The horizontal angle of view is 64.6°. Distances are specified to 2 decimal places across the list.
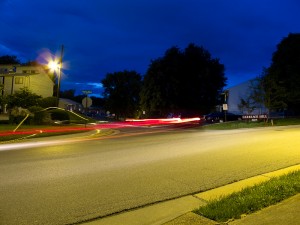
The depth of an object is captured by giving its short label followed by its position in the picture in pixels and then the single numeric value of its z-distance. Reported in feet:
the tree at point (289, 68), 105.04
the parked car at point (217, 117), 103.23
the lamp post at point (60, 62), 71.29
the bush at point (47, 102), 102.39
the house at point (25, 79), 119.27
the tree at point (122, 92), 207.36
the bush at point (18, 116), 74.47
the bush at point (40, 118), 74.54
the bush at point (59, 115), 81.89
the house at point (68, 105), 169.61
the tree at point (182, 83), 116.62
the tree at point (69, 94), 325.00
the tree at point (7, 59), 207.21
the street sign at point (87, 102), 72.84
